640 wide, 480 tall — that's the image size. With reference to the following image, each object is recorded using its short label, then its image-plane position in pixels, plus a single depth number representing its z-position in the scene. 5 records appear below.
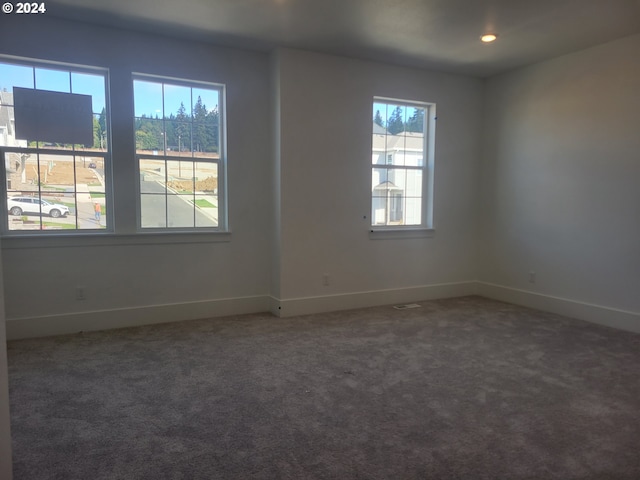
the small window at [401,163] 5.07
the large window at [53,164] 3.61
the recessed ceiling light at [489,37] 3.96
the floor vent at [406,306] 4.91
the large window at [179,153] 4.13
